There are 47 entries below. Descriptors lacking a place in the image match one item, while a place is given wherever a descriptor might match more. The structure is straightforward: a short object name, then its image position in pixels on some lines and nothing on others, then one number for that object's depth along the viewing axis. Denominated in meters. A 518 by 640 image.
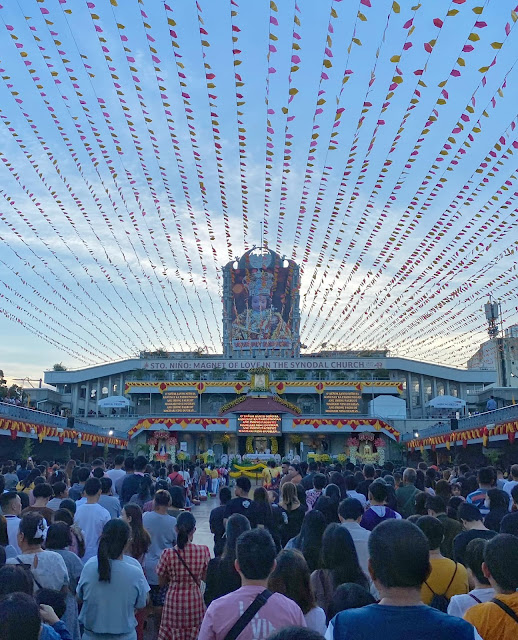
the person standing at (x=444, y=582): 3.96
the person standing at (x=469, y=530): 4.37
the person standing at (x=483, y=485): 7.31
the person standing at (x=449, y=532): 5.32
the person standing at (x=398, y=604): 2.12
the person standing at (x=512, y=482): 8.01
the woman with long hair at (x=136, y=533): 5.43
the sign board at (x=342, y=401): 43.44
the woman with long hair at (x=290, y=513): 6.43
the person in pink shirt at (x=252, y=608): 2.86
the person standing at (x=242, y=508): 6.12
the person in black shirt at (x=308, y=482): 9.53
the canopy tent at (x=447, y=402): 41.00
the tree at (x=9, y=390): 40.79
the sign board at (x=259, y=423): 41.78
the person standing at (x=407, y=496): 7.90
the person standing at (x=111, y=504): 7.05
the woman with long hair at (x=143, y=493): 7.82
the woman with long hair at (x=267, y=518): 6.17
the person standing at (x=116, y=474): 9.45
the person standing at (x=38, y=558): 4.06
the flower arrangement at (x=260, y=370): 44.13
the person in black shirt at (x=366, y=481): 8.61
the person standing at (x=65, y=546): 4.54
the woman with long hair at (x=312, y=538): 4.53
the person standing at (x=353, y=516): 4.97
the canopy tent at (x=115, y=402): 42.88
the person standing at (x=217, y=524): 5.95
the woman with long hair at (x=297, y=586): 3.33
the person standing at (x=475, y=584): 3.18
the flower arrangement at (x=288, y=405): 42.06
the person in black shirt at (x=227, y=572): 4.54
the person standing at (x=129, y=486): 8.35
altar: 30.39
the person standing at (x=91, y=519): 5.99
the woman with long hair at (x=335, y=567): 3.81
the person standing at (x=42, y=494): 6.41
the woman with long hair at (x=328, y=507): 5.66
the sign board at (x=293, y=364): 47.97
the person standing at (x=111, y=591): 4.09
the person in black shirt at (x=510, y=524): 3.91
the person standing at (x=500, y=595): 2.74
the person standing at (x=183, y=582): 4.76
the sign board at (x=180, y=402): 44.53
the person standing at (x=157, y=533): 5.92
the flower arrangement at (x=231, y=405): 42.12
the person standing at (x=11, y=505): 5.43
